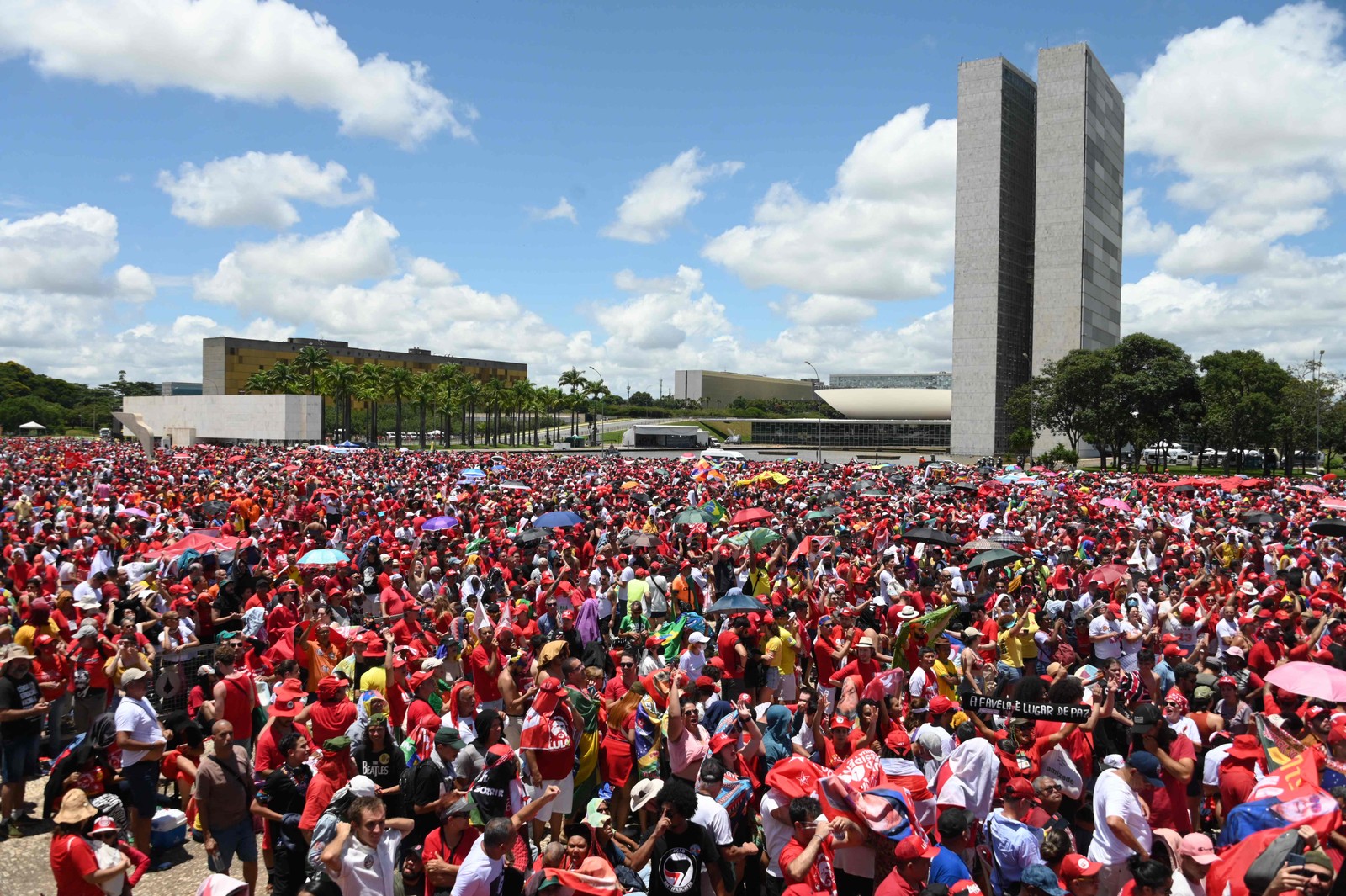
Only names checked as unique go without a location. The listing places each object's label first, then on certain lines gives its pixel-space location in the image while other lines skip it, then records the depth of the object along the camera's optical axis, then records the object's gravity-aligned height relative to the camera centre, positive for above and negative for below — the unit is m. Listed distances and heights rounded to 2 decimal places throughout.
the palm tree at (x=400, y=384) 97.06 +4.86
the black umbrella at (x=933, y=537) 15.73 -1.80
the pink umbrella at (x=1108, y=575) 11.82 -1.82
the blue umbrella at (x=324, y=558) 12.30 -1.84
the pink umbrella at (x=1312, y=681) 6.34 -1.74
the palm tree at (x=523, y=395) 118.82 +4.72
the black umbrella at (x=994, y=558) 13.00 -1.77
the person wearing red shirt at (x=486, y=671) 7.82 -2.12
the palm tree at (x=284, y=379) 99.75 +5.22
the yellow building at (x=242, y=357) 136.12 +10.88
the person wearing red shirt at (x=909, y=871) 4.31 -2.11
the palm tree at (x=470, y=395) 109.00 +4.13
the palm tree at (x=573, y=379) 115.62 +6.58
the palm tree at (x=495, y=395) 114.06 +4.32
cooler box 6.94 -3.18
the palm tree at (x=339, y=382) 94.81 +4.76
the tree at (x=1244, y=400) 63.97 +2.97
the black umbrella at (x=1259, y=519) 20.19 -1.77
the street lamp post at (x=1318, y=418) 59.92 +1.64
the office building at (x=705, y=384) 199.50 +10.72
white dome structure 143.00 +5.16
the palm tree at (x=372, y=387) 93.31 +4.31
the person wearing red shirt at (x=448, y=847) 4.74 -2.30
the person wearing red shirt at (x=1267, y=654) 8.66 -2.07
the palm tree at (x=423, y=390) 102.22 +4.43
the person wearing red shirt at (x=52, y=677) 7.99 -2.33
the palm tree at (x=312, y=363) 96.94 +7.02
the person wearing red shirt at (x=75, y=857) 4.64 -2.26
